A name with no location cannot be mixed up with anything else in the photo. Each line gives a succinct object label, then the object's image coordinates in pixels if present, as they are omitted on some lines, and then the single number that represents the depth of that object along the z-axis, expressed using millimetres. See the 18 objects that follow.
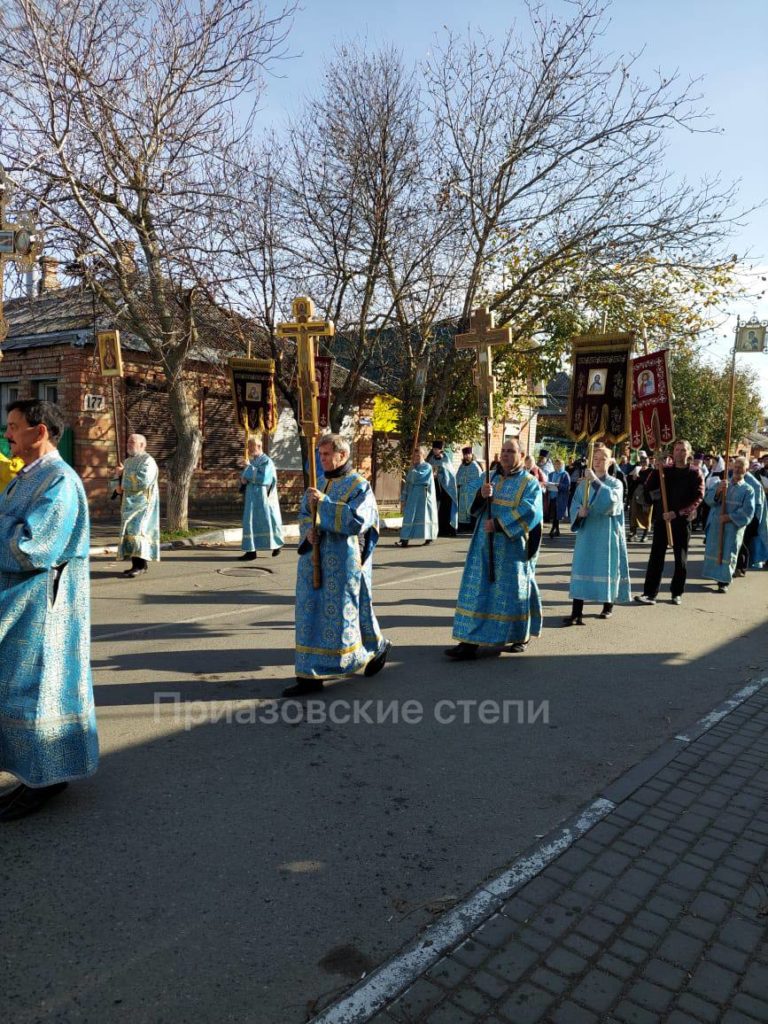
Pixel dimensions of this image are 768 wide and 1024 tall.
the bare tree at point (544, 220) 17031
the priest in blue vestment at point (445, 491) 17656
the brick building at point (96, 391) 16656
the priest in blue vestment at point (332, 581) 5492
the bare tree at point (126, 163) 11172
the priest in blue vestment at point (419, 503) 15320
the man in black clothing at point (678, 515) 9555
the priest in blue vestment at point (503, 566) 6590
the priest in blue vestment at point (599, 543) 8352
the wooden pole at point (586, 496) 8429
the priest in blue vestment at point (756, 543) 12898
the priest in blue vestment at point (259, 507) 12531
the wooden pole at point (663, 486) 9367
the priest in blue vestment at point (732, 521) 10961
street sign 16750
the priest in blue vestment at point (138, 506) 10102
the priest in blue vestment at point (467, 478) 17531
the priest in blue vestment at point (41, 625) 3516
